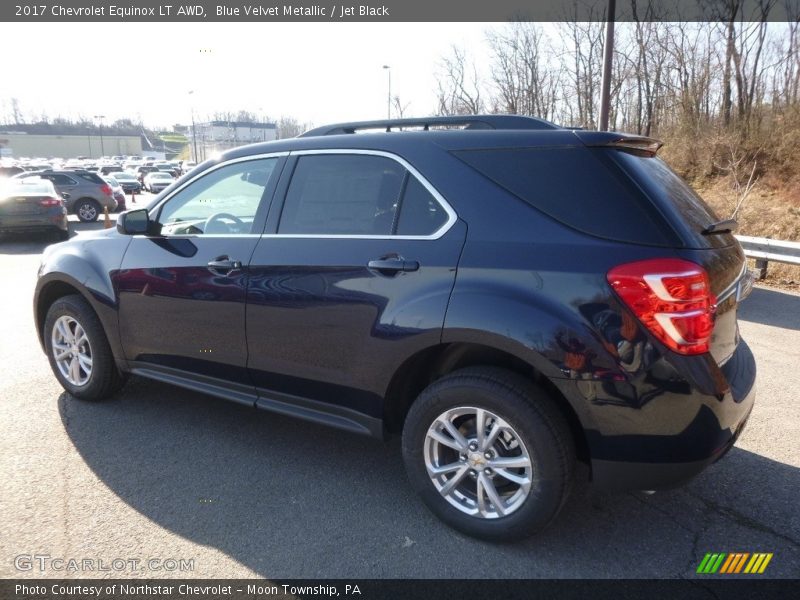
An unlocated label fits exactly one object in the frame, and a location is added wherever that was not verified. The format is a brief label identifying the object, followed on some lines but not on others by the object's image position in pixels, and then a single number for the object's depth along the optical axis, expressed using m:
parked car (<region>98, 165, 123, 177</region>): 39.81
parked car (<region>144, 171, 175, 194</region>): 37.75
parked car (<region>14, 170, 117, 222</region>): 18.66
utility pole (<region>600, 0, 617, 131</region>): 10.59
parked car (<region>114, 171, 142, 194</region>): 33.75
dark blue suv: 2.38
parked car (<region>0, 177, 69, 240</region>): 13.45
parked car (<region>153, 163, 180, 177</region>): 46.75
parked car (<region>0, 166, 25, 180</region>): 26.40
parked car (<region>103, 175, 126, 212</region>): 20.00
